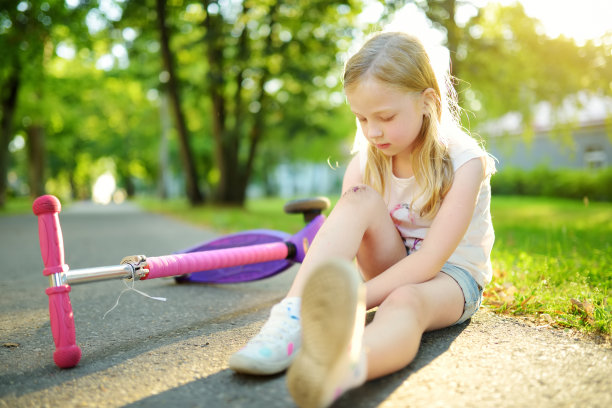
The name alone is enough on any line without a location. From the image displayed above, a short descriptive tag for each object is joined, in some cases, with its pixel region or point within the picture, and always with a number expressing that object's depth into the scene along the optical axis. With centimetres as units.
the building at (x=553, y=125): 900
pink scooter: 175
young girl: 129
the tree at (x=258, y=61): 1162
